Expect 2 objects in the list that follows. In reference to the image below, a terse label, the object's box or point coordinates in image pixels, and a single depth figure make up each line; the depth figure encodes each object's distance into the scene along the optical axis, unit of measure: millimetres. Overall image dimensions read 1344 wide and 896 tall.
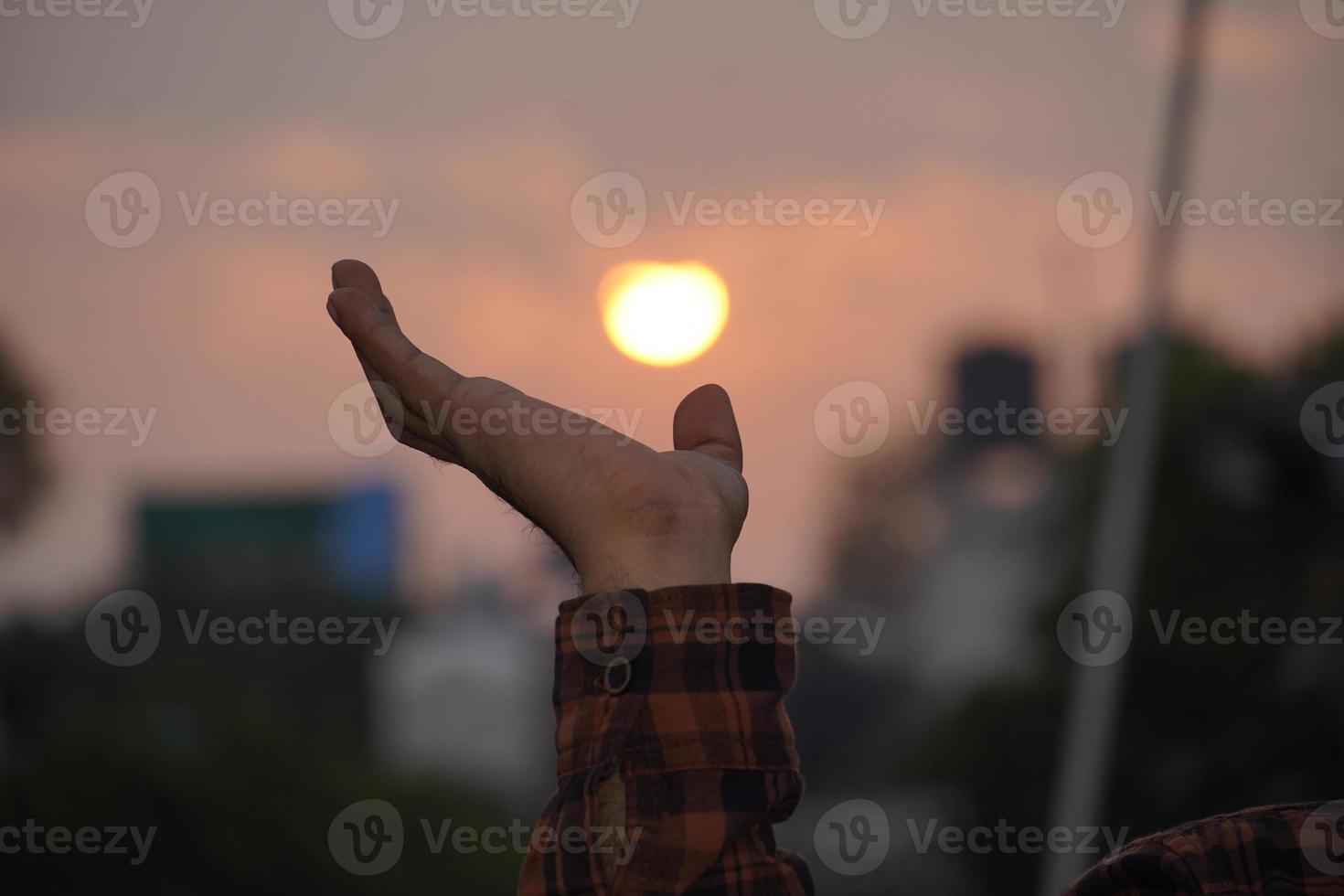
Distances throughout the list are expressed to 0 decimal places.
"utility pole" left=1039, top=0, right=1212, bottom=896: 8297
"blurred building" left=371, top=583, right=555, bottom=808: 29859
